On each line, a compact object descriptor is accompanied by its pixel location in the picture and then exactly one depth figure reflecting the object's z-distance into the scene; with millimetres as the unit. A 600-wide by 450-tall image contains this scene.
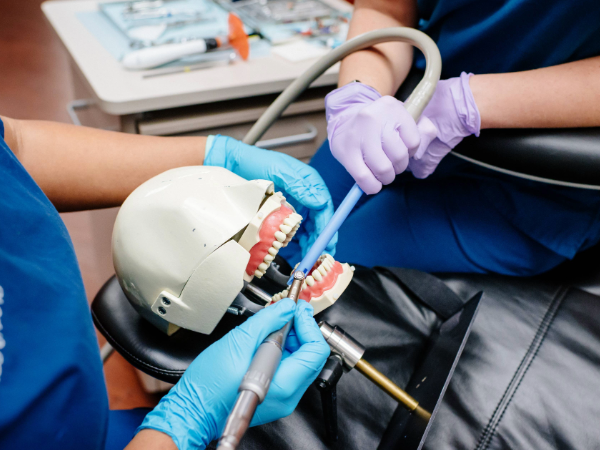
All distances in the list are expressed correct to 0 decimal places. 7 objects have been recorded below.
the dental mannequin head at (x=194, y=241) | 545
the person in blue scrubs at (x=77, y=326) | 399
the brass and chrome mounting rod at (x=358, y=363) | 562
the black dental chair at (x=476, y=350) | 610
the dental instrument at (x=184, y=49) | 982
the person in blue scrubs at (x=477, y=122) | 705
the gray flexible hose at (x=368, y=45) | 682
